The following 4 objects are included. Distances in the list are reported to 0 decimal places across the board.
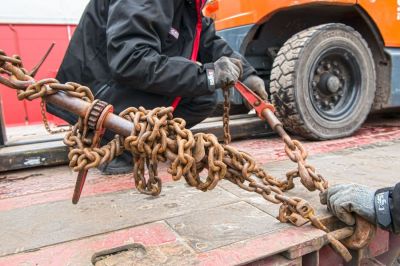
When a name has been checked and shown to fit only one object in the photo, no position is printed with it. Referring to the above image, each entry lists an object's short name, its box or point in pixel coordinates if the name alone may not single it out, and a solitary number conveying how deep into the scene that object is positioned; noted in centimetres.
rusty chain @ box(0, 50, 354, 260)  109
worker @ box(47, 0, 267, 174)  178
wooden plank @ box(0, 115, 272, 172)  227
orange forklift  282
